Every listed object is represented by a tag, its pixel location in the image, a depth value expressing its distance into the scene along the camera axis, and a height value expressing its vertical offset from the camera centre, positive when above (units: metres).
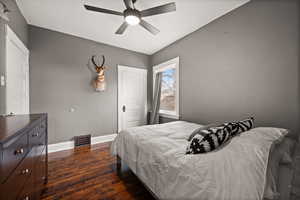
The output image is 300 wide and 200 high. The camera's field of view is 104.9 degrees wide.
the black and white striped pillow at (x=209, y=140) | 1.02 -0.37
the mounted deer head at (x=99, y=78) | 3.05 +0.56
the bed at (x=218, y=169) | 0.73 -0.53
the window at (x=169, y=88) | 3.11 +0.35
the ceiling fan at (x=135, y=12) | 1.63 +1.31
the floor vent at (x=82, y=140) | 2.91 -1.05
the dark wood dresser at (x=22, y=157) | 0.64 -0.43
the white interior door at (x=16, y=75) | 1.73 +0.43
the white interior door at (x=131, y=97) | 3.60 +0.08
